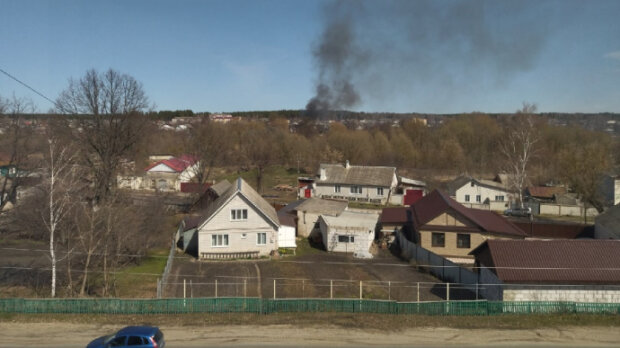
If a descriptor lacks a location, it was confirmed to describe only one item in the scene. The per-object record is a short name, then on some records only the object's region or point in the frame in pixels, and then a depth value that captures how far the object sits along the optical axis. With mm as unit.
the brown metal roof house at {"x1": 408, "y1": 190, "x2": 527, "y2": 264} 28031
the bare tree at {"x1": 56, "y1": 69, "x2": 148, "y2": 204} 35375
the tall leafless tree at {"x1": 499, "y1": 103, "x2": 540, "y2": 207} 46094
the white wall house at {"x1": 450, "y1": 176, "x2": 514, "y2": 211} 50219
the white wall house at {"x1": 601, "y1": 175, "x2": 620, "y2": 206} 48844
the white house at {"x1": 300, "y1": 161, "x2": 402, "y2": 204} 51000
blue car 13000
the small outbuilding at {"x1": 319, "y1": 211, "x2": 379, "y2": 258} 29906
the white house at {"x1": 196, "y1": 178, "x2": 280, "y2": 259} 28469
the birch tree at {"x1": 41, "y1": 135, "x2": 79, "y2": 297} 19641
